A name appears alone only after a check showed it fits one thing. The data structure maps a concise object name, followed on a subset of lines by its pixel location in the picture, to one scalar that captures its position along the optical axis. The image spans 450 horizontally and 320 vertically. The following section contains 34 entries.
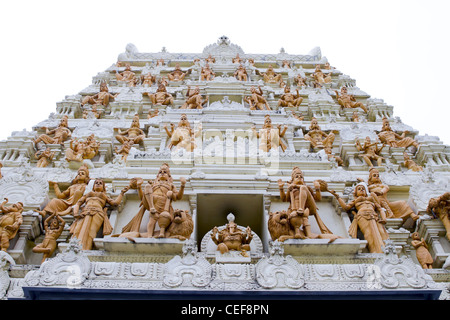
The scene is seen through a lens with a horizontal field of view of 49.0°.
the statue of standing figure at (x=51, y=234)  10.65
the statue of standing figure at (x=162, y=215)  10.07
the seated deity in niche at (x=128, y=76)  24.22
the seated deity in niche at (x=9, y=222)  10.54
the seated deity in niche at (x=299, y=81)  24.19
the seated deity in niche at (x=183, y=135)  15.08
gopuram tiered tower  8.20
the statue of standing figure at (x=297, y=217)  10.08
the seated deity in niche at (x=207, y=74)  22.92
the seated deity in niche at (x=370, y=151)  15.77
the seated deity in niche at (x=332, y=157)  14.94
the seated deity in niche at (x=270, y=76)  25.04
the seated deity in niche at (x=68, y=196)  11.80
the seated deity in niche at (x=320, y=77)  24.62
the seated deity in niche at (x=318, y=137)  16.99
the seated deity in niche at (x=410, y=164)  15.47
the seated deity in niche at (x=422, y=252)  10.73
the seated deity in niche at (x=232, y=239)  9.44
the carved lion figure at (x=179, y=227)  10.09
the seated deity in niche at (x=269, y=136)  15.24
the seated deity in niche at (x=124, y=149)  16.05
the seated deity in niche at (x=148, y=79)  23.73
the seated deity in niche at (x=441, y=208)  11.34
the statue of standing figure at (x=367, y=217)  10.47
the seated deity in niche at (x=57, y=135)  16.79
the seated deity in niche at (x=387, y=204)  12.10
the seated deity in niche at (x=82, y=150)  15.06
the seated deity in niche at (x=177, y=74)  24.82
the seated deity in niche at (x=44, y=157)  15.50
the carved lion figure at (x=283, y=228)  10.09
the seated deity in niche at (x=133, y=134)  17.05
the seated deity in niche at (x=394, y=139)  17.05
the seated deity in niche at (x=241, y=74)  23.06
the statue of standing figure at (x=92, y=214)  10.38
